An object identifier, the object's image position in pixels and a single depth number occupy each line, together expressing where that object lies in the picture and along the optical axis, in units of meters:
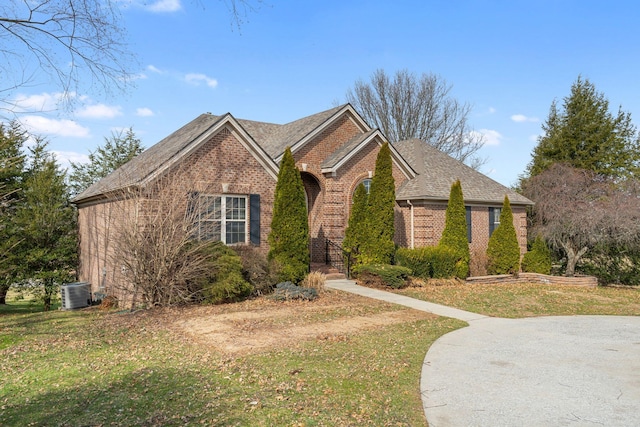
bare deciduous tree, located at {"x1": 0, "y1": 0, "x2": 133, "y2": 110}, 6.54
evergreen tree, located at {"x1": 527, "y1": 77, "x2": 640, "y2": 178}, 30.39
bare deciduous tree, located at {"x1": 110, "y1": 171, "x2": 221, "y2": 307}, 11.58
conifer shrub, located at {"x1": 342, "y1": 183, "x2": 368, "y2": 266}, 17.33
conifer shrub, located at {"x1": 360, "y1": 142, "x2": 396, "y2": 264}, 17.09
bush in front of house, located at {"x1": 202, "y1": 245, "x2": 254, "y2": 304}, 12.15
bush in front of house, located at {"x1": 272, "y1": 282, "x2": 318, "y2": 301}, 12.92
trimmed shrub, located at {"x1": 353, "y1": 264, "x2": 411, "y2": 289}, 15.64
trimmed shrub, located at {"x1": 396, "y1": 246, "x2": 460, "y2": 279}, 16.97
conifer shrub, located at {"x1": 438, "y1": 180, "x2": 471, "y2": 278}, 18.28
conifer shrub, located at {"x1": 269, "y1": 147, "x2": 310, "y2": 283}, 14.68
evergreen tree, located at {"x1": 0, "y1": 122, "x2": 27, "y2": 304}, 15.30
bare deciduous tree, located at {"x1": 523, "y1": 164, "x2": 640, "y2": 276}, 18.33
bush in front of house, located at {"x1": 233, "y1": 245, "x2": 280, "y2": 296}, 13.35
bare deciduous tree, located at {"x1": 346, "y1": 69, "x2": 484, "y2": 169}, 39.22
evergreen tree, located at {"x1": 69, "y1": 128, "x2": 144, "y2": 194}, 31.02
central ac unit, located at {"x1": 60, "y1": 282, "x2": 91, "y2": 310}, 14.67
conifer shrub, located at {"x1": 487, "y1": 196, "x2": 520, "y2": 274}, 19.81
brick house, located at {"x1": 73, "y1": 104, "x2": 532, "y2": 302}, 15.04
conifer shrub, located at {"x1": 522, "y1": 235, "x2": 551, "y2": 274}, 20.28
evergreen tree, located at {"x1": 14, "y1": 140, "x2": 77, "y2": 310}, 16.41
